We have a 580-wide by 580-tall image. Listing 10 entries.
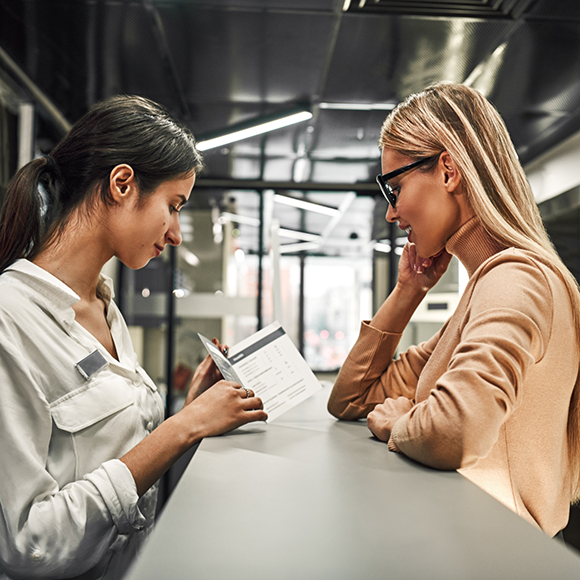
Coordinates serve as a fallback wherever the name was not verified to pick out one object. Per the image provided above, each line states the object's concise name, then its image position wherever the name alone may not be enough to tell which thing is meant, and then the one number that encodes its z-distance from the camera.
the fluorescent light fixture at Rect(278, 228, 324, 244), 7.05
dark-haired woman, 0.83
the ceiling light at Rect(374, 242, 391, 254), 5.36
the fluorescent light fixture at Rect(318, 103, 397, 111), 3.63
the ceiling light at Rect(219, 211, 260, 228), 5.93
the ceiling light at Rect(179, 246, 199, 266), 5.56
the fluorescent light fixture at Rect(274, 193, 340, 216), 5.62
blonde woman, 0.66
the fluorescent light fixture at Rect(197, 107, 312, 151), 3.78
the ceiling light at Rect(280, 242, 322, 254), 7.25
